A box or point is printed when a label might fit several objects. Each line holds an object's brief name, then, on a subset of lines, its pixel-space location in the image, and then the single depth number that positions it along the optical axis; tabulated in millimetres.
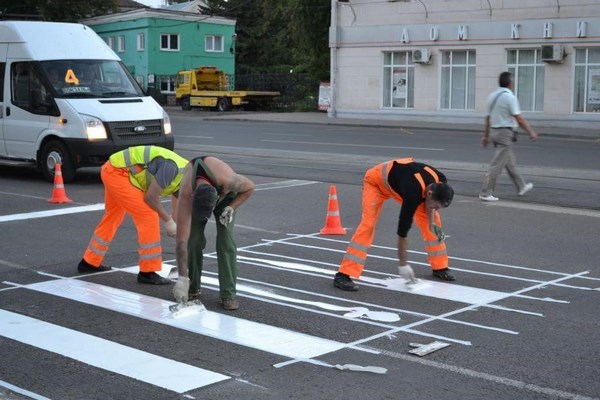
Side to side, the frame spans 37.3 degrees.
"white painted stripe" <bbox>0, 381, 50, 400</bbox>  5602
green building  62969
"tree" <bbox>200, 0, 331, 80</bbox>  70938
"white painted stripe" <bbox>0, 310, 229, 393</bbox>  5875
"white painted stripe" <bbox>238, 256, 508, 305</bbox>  7992
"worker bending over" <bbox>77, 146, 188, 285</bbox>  8258
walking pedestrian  13852
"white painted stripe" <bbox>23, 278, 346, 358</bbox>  6578
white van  15570
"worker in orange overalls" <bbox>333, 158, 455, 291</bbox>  7918
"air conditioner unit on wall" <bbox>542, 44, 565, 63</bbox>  34281
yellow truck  51031
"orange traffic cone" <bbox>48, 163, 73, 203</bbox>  13859
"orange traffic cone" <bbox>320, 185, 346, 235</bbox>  11195
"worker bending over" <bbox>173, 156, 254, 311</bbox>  7211
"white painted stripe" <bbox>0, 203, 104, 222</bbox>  12516
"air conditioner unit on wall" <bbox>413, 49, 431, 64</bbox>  38625
